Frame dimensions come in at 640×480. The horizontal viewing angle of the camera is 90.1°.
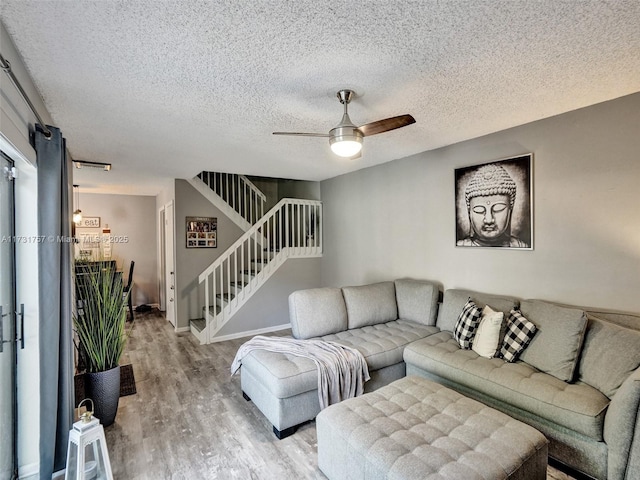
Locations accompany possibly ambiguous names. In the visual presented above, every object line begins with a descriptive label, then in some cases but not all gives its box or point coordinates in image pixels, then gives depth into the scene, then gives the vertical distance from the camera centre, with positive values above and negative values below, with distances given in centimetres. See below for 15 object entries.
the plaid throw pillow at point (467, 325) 287 -78
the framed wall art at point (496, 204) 300 +36
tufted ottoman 150 -105
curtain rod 140 +79
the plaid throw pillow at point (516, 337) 254 -79
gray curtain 191 -44
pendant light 582 +72
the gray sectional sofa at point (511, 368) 186 -99
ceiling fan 218 +78
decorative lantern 176 -118
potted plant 251 -73
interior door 544 -38
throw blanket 257 -102
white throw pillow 268 -82
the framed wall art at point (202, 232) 539 +20
